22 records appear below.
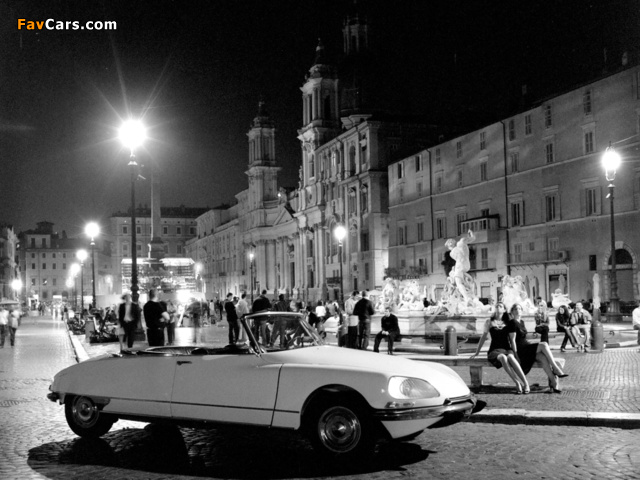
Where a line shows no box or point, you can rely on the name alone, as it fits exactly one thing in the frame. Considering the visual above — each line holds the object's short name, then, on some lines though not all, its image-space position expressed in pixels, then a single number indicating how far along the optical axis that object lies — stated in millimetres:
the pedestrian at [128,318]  18453
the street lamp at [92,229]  43344
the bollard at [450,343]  18938
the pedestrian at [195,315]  34472
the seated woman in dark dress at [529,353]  11953
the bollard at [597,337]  21188
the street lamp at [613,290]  31359
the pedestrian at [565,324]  21422
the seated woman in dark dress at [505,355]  11898
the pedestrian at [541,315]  26172
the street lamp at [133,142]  22766
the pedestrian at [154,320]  15594
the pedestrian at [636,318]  22630
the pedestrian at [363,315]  20000
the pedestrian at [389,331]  20078
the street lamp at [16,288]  106381
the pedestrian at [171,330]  23809
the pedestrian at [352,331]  19873
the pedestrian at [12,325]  27859
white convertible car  7363
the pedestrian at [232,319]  20938
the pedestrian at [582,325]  21234
